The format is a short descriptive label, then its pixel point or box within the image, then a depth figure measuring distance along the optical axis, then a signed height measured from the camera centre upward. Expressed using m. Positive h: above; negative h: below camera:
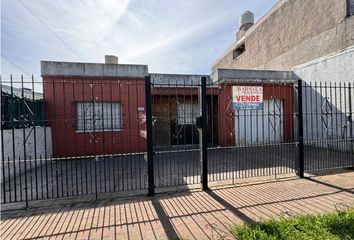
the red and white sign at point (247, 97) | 5.30 +0.53
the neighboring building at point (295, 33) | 8.73 +4.45
